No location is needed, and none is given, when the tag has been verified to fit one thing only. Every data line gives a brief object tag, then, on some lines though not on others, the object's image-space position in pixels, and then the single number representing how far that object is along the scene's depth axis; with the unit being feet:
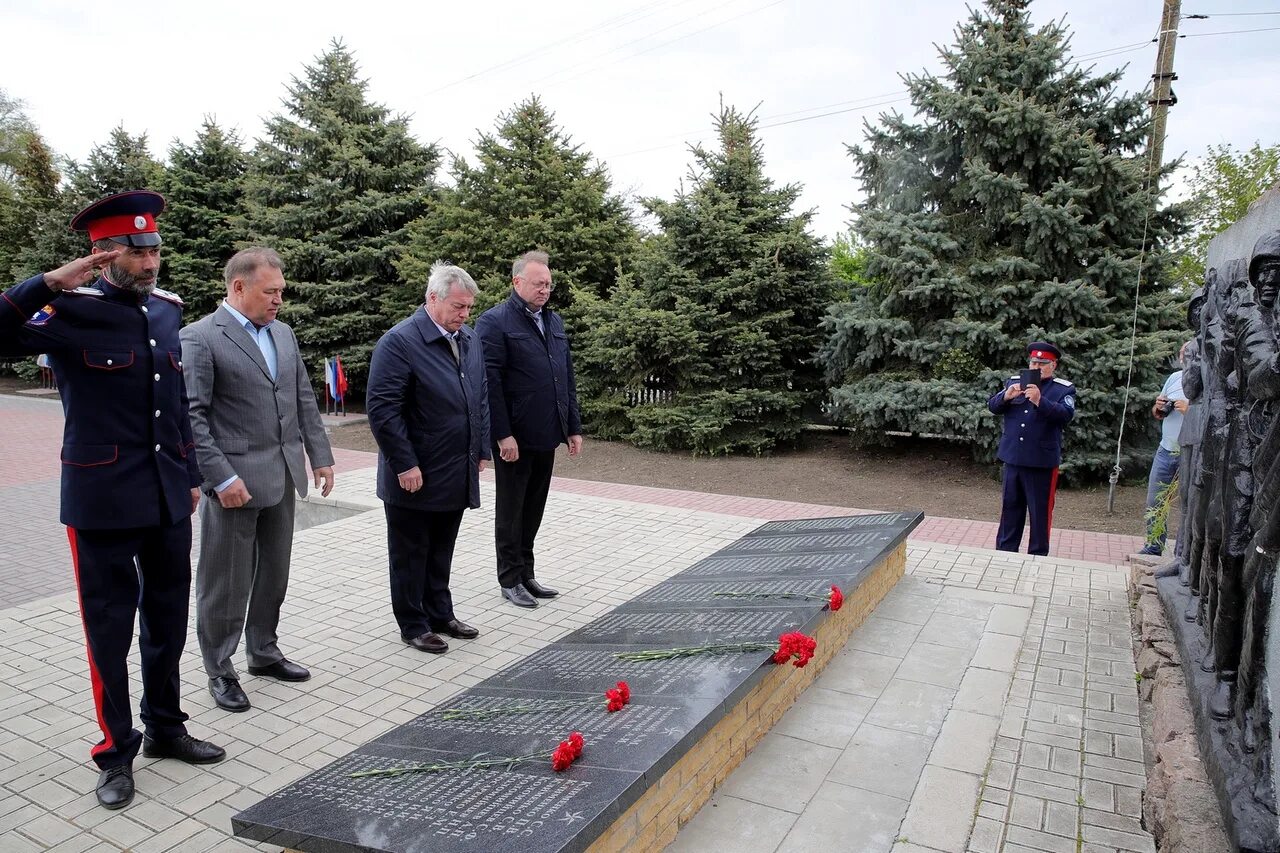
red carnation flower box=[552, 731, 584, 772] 7.71
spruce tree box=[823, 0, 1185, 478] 30.68
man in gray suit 11.25
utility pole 34.65
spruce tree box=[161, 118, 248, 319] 60.59
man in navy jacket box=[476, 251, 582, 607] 15.71
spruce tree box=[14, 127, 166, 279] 67.26
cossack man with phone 19.84
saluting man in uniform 9.13
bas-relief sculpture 7.97
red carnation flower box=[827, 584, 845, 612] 12.25
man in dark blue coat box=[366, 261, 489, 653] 13.16
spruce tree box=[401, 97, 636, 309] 45.44
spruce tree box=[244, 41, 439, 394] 51.42
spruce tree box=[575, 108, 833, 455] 37.19
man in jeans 19.75
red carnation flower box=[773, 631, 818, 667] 10.40
